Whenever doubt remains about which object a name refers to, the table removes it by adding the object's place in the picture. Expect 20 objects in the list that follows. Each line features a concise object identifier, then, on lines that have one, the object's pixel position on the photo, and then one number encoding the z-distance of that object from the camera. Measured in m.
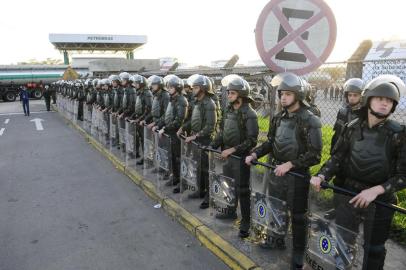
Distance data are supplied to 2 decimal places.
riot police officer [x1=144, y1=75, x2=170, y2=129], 7.43
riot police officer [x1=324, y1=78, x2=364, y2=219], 5.12
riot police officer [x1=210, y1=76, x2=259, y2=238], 4.32
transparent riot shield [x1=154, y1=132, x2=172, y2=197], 5.94
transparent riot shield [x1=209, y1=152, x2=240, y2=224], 4.33
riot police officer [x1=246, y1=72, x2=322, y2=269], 3.49
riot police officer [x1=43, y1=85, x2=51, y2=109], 24.69
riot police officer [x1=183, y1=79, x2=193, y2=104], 8.46
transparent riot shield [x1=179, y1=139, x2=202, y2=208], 5.05
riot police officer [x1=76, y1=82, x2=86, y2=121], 16.34
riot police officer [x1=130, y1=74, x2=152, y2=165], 8.29
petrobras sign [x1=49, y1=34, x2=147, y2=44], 48.03
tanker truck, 34.44
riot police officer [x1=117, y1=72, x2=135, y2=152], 9.38
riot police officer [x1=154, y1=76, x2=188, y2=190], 6.35
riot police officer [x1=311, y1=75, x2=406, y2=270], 2.75
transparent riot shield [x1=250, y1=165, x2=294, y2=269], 3.64
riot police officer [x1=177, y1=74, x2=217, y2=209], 5.63
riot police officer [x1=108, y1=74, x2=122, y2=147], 9.16
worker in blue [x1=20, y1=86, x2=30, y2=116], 21.14
